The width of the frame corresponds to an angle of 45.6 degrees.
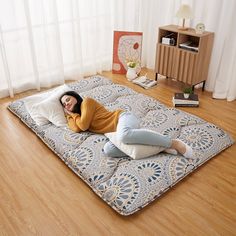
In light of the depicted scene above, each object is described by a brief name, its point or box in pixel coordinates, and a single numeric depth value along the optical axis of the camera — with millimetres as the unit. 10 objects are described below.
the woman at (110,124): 1978
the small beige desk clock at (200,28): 2941
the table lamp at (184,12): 2957
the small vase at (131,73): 3525
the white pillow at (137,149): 1968
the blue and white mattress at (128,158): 1763
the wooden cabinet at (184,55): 2988
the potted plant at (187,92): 2960
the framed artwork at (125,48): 3566
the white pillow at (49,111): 2400
